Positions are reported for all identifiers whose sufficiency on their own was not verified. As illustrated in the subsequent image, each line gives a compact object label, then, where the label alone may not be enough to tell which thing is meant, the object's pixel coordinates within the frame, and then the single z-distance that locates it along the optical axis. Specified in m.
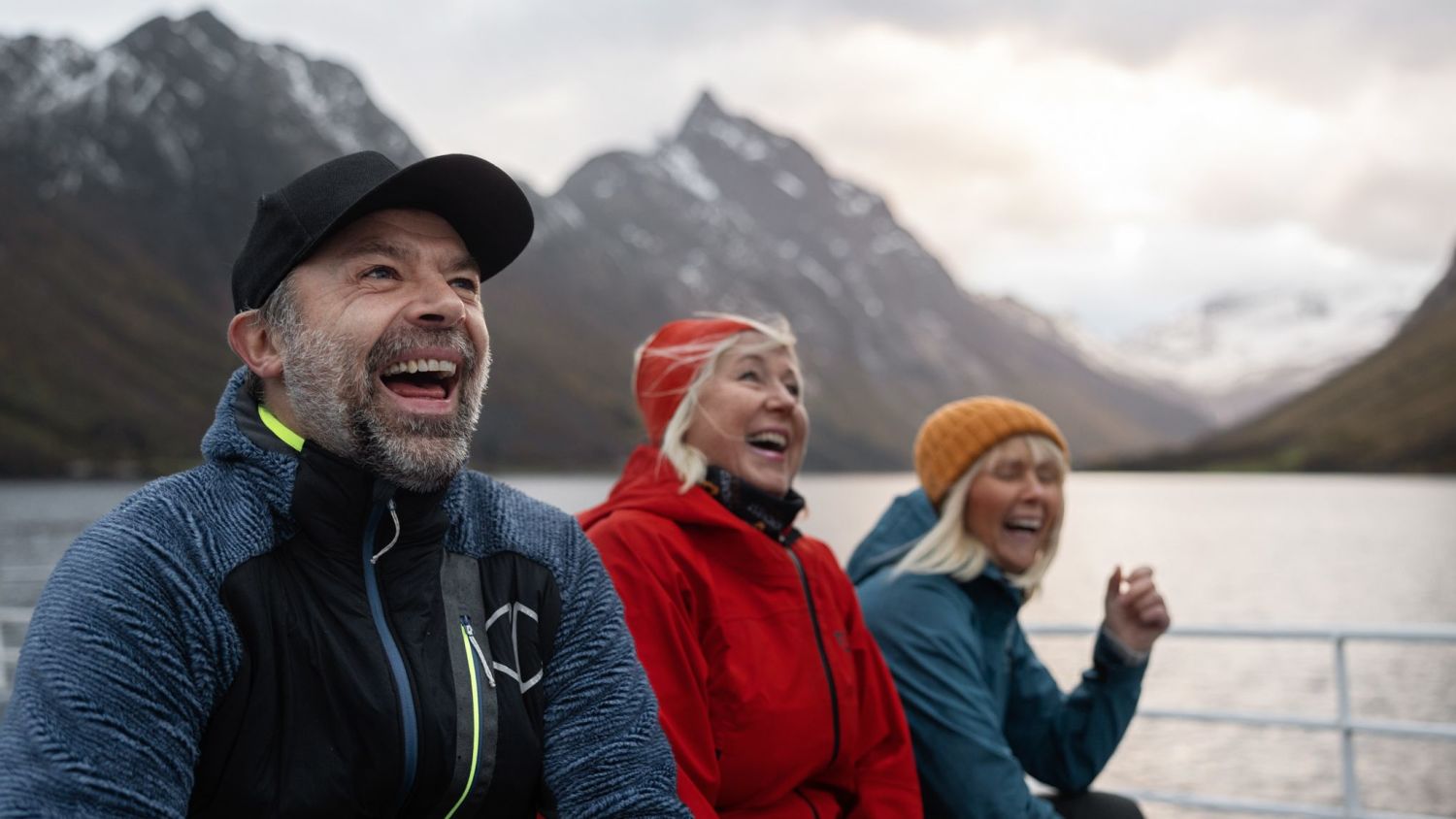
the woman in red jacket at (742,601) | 2.95
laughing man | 1.67
